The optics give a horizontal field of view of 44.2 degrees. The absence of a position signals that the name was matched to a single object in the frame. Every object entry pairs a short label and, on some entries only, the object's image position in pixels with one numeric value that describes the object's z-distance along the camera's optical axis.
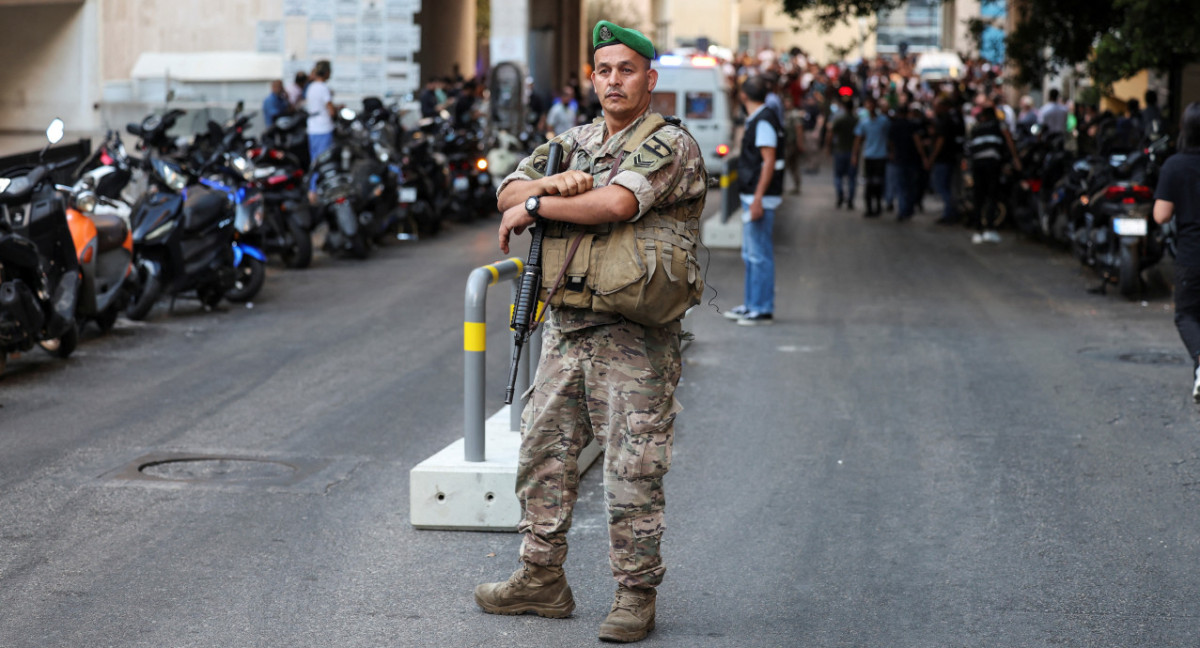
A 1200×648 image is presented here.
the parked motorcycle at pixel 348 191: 15.60
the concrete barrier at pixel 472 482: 5.75
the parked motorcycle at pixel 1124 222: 13.01
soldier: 4.38
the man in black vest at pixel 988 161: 19.81
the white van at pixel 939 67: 62.19
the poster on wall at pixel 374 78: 25.00
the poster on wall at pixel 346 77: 25.11
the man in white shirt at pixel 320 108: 20.33
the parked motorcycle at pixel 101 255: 9.86
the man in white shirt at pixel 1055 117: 26.17
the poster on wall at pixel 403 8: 24.45
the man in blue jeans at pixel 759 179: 11.28
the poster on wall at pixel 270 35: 27.69
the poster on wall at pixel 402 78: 25.06
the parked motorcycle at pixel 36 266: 8.70
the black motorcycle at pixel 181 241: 11.31
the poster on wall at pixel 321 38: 24.91
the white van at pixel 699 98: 31.12
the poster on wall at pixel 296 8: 24.94
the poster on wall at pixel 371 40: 24.77
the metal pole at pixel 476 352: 5.63
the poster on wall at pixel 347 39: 24.81
